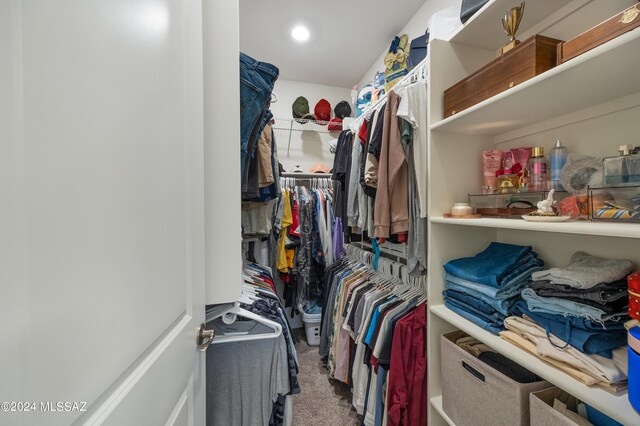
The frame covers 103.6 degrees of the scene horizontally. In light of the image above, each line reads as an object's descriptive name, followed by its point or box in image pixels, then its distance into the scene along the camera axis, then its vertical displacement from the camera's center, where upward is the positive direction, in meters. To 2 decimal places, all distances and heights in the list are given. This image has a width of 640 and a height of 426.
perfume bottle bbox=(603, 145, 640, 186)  0.63 +0.10
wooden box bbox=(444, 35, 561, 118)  0.71 +0.44
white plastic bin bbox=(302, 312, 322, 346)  2.46 -1.15
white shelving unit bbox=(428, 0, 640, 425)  0.61 +0.30
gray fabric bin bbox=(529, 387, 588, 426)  0.61 -0.53
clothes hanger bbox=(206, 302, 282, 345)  0.99 -0.44
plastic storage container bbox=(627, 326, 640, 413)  0.51 -0.34
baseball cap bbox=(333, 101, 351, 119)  2.82 +1.13
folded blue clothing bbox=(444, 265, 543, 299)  0.86 -0.27
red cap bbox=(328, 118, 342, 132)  2.77 +0.96
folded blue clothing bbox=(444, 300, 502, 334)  0.87 -0.41
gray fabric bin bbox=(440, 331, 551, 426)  0.73 -0.60
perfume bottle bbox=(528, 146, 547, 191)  0.88 +0.13
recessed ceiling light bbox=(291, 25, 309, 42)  2.02 +1.47
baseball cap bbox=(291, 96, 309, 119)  2.66 +1.10
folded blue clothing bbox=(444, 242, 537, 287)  0.90 -0.21
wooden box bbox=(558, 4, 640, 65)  0.53 +0.40
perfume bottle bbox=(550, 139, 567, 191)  0.84 +0.15
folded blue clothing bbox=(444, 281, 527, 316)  0.84 -0.32
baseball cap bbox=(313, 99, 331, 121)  2.76 +1.11
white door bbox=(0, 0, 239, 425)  0.27 +0.00
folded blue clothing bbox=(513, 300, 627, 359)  0.63 -0.33
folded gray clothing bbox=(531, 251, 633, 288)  0.66 -0.18
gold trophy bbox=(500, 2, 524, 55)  0.81 +0.61
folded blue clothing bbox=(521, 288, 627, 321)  0.62 -0.27
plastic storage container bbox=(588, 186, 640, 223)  0.60 +0.01
